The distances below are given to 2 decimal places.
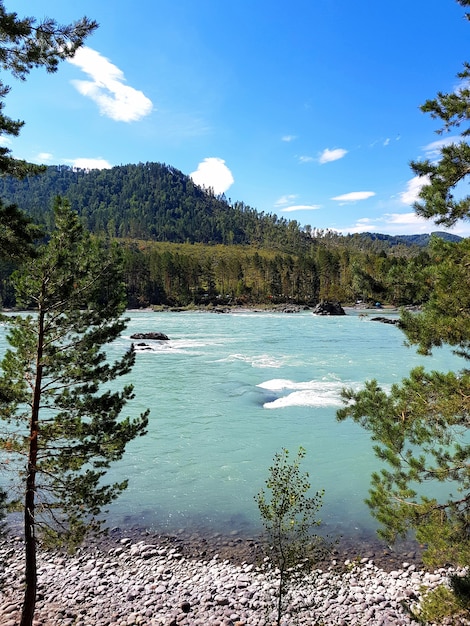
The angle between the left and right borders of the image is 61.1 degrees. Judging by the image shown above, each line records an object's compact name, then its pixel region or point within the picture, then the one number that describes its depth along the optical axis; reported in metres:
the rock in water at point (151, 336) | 49.91
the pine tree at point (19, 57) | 5.43
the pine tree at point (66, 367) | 7.94
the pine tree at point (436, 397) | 6.06
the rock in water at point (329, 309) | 88.56
